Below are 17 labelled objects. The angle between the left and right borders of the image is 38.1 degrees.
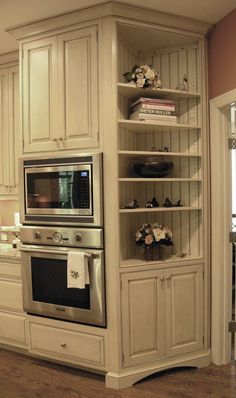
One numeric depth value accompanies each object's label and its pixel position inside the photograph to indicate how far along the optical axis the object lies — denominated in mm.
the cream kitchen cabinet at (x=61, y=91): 2396
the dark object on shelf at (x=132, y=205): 2487
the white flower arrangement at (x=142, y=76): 2404
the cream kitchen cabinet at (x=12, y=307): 2811
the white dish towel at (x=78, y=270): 2379
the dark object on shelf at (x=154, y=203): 2607
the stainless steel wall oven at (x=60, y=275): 2391
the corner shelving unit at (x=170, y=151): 2561
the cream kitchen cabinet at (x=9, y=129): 3188
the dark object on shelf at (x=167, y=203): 2605
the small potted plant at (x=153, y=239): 2492
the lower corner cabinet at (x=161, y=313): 2420
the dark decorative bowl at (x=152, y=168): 2506
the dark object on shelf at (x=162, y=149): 2728
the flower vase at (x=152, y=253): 2533
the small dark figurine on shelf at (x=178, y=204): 2686
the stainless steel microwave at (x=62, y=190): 2363
